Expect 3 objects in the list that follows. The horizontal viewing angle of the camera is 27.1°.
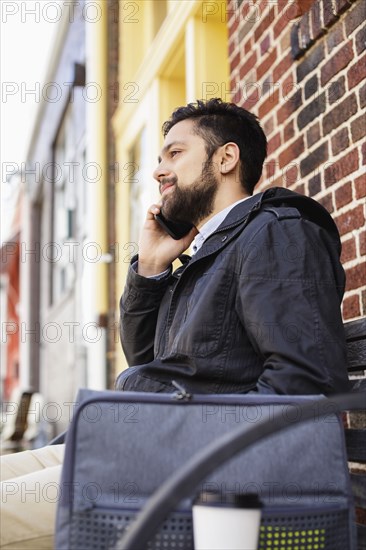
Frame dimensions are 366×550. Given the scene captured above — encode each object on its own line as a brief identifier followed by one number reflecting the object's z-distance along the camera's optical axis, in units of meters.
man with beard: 1.60
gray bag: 1.27
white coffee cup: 1.13
